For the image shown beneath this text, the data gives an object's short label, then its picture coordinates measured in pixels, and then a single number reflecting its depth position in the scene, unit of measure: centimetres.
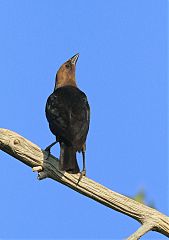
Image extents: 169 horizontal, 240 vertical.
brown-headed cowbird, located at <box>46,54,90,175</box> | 1531
